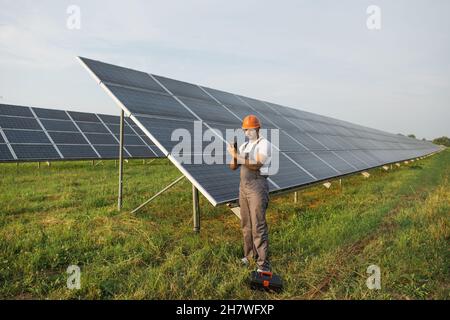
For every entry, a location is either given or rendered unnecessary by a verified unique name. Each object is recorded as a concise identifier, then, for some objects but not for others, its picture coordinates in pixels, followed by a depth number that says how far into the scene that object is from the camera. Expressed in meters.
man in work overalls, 4.40
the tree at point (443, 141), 143.11
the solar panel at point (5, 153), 13.37
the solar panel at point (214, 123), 5.73
